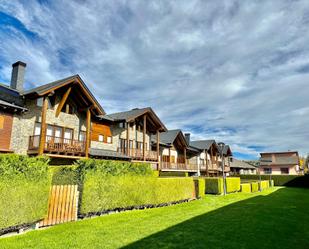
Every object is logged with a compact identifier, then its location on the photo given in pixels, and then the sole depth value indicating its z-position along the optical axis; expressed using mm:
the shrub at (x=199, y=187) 19688
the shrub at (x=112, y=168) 10914
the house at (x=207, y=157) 44966
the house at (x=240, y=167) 62306
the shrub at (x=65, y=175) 10875
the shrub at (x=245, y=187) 29188
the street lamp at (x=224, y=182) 23423
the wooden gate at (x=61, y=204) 9445
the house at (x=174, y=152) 34869
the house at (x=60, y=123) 18141
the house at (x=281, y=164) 65438
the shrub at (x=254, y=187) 31156
